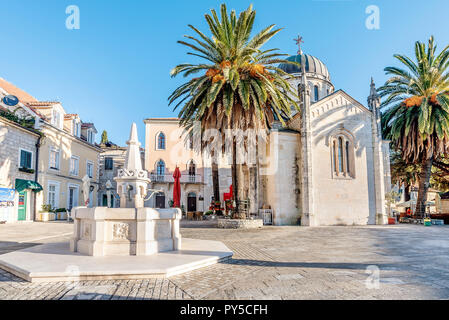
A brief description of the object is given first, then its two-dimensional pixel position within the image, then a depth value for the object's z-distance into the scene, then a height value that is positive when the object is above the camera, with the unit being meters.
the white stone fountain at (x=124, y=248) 6.12 -1.67
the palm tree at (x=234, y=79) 17.64 +6.60
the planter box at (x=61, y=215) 26.67 -2.45
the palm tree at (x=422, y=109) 23.58 +6.22
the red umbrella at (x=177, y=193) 22.38 -0.45
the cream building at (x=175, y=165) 36.25 +2.50
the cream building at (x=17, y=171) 21.25 +1.40
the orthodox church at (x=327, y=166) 21.05 +1.43
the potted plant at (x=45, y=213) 24.70 -2.01
